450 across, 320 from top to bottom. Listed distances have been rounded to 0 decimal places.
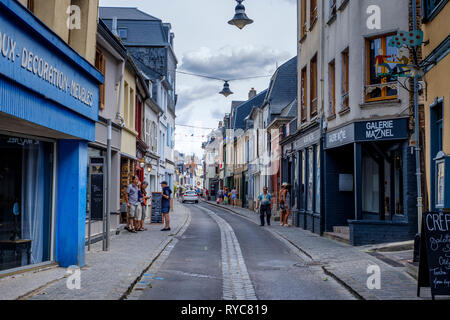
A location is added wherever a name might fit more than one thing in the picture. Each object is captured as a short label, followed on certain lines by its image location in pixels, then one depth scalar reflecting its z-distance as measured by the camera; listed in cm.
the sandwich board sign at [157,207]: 2364
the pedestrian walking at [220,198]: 6109
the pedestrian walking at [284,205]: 2438
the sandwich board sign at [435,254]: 745
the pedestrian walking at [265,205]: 2474
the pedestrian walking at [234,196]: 5318
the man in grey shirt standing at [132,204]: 1884
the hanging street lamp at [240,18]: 1610
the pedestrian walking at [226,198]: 6029
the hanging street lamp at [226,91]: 2723
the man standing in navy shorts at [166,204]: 2009
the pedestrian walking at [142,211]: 1971
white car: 6525
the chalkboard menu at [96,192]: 1345
